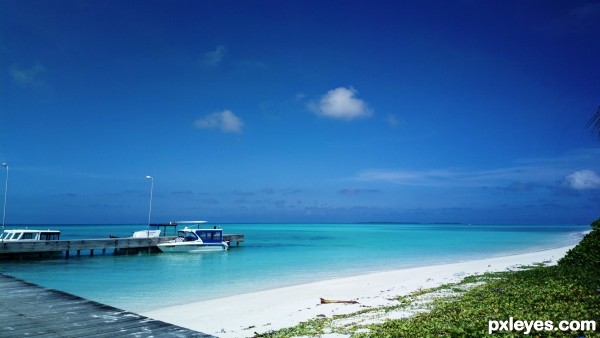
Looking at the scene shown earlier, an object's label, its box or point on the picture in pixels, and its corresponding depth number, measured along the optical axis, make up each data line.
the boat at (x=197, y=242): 48.28
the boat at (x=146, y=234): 54.69
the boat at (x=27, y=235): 42.61
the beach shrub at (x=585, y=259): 14.13
